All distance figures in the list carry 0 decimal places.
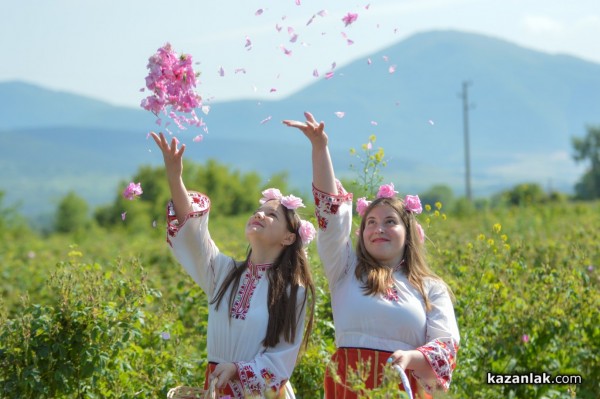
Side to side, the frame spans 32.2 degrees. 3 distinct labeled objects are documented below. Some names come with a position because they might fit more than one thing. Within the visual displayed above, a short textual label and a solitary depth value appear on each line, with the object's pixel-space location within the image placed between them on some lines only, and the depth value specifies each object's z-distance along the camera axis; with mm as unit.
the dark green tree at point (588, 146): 88125
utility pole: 53075
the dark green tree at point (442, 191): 111075
